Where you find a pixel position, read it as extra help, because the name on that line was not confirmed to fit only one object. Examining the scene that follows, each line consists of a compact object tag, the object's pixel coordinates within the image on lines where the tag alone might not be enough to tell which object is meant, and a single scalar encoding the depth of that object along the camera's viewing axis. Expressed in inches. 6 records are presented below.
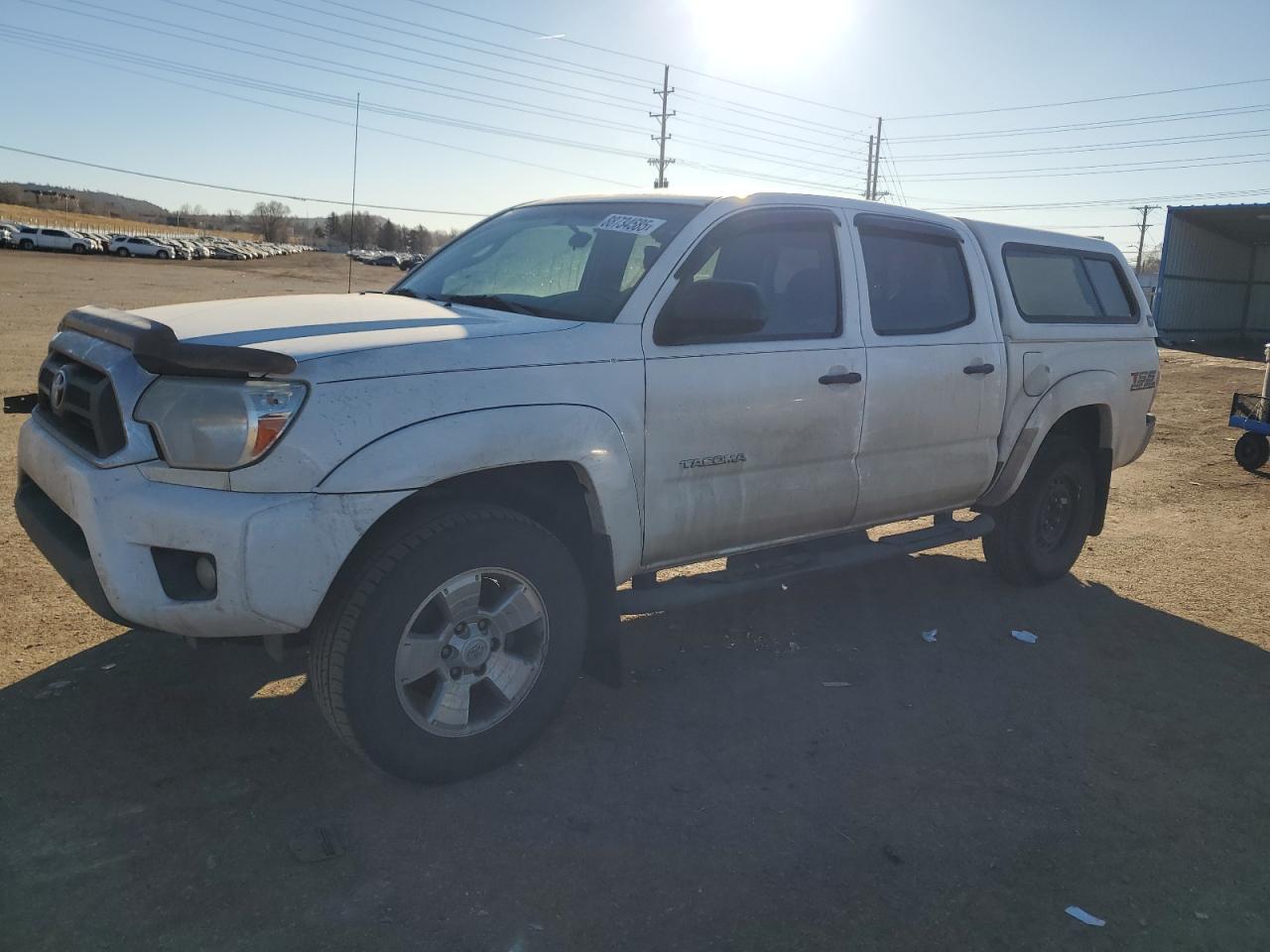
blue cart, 385.7
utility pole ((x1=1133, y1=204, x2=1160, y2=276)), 3442.9
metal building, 1264.8
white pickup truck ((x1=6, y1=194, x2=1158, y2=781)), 114.4
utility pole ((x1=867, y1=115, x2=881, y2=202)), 2694.4
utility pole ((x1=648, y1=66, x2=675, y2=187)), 2664.9
